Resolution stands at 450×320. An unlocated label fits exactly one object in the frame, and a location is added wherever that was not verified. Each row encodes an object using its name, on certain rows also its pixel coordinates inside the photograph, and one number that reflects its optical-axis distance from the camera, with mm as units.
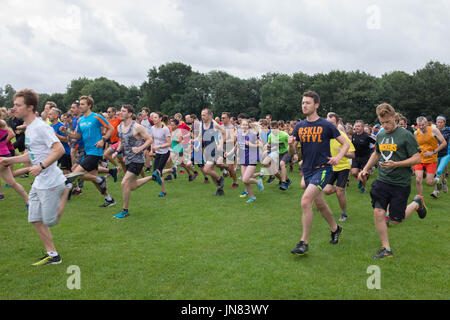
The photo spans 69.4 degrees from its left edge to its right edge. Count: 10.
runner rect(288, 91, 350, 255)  4984
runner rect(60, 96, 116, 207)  7574
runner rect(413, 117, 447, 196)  8687
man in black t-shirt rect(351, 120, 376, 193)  9436
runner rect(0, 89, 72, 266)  4500
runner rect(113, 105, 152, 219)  7375
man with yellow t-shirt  7102
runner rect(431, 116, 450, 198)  9812
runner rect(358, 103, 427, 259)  4992
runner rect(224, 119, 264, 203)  8984
